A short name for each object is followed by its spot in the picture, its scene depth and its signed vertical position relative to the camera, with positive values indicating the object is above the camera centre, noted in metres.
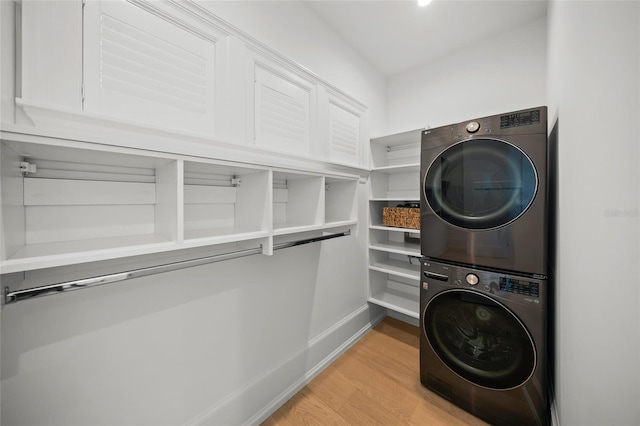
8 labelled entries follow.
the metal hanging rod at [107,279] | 0.64 -0.22
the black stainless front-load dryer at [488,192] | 1.25 +0.12
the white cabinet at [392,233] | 2.32 -0.23
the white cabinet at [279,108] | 1.39 +0.69
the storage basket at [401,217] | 2.11 -0.04
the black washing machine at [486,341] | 1.25 -0.78
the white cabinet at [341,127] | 1.87 +0.76
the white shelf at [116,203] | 0.68 +0.03
